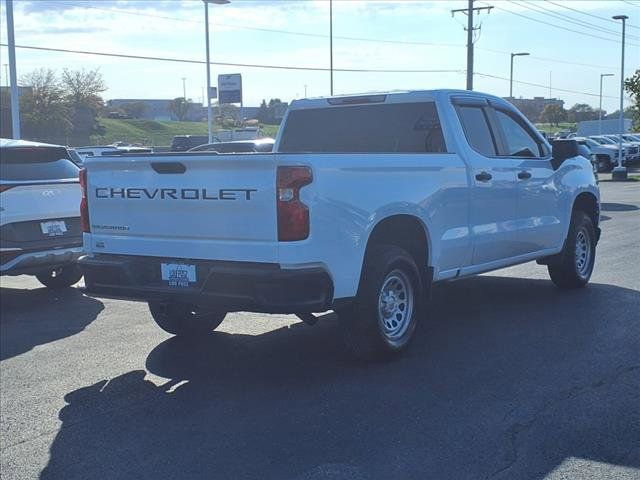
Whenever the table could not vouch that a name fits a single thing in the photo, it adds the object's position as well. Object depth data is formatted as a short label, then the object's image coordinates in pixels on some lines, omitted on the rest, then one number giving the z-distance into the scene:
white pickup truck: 5.54
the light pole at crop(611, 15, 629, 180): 36.84
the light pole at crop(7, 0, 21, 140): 20.88
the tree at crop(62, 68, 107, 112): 72.81
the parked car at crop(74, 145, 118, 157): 25.91
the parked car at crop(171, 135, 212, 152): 36.96
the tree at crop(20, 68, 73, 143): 58.81
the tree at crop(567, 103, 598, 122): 130.62
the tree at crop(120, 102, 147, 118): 124.35
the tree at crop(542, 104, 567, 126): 102.49
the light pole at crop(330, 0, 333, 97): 41.09
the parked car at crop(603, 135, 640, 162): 46.09
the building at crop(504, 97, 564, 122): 107.85
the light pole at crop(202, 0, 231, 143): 30.12
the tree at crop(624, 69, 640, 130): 38.25
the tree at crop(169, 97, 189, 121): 119.94
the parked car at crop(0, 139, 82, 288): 8.87
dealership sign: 33.31
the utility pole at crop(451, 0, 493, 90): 37.74
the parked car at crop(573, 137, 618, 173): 43.84
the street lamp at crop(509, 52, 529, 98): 63.25
